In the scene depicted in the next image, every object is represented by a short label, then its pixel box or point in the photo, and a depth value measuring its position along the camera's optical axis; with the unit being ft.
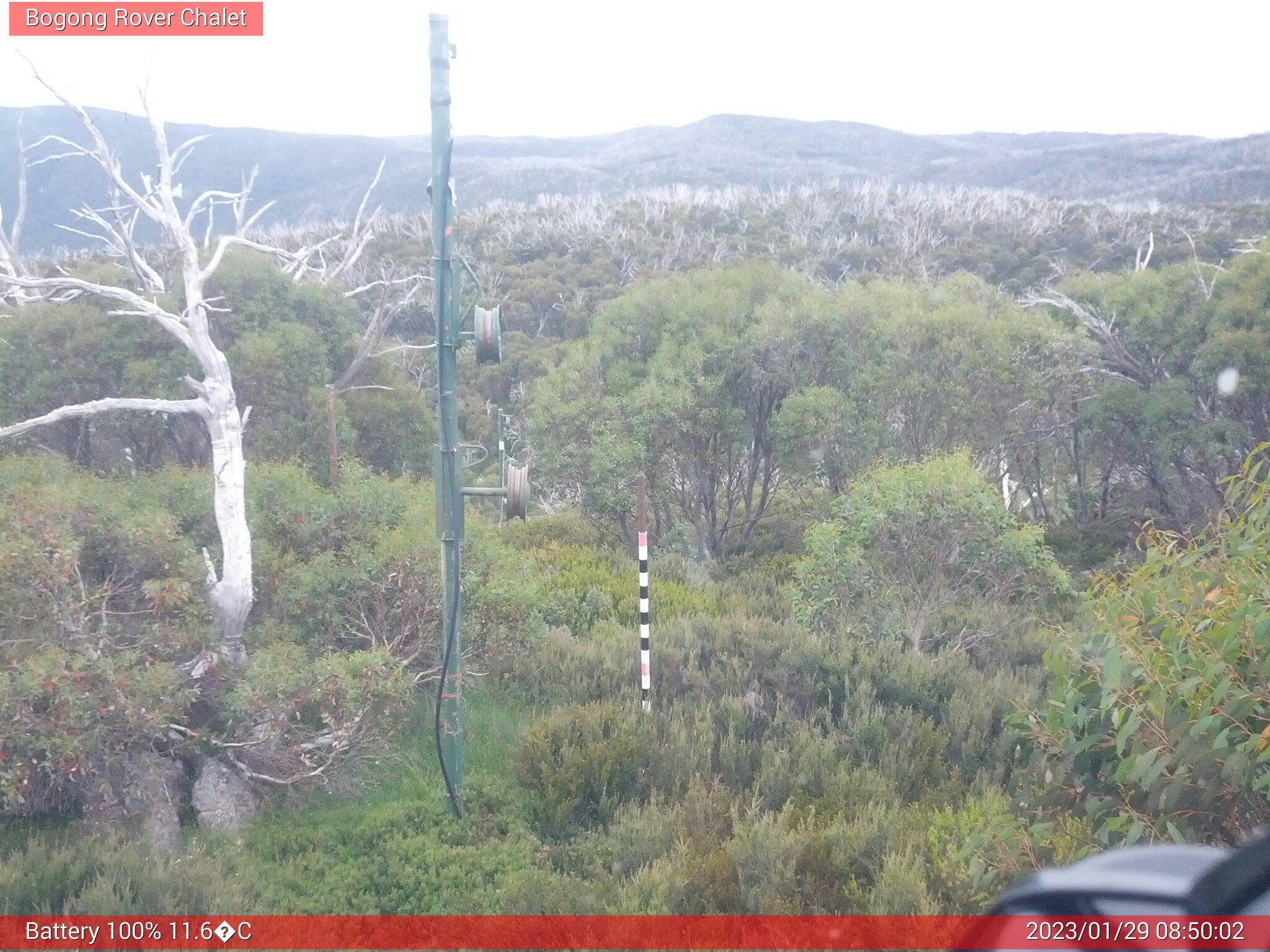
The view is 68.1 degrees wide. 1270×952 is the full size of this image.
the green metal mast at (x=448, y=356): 18.39
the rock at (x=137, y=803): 18.25
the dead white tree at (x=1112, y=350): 55.11
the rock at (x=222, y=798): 19.45
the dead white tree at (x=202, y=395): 22.21
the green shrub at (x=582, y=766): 20.26
